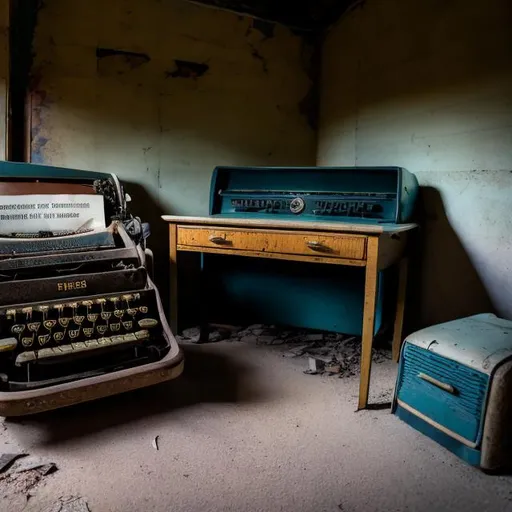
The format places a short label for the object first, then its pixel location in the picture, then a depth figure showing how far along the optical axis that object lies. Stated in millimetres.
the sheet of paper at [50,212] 2121
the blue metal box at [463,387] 1603
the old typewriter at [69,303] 1738
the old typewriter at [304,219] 2693
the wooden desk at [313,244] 2014
